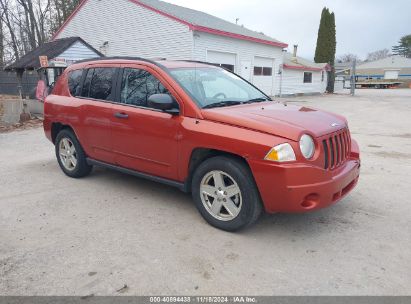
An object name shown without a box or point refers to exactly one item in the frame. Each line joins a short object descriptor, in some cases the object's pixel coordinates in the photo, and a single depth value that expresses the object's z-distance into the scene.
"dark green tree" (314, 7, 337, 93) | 36.22
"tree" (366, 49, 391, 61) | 120.03
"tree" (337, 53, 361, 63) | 107.21
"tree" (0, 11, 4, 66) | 31.39
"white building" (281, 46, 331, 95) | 28.69
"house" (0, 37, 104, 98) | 17.34
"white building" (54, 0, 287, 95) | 18.91
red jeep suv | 3.38
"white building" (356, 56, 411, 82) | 75.31
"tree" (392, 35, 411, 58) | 93.88
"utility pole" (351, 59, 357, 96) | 32.07
